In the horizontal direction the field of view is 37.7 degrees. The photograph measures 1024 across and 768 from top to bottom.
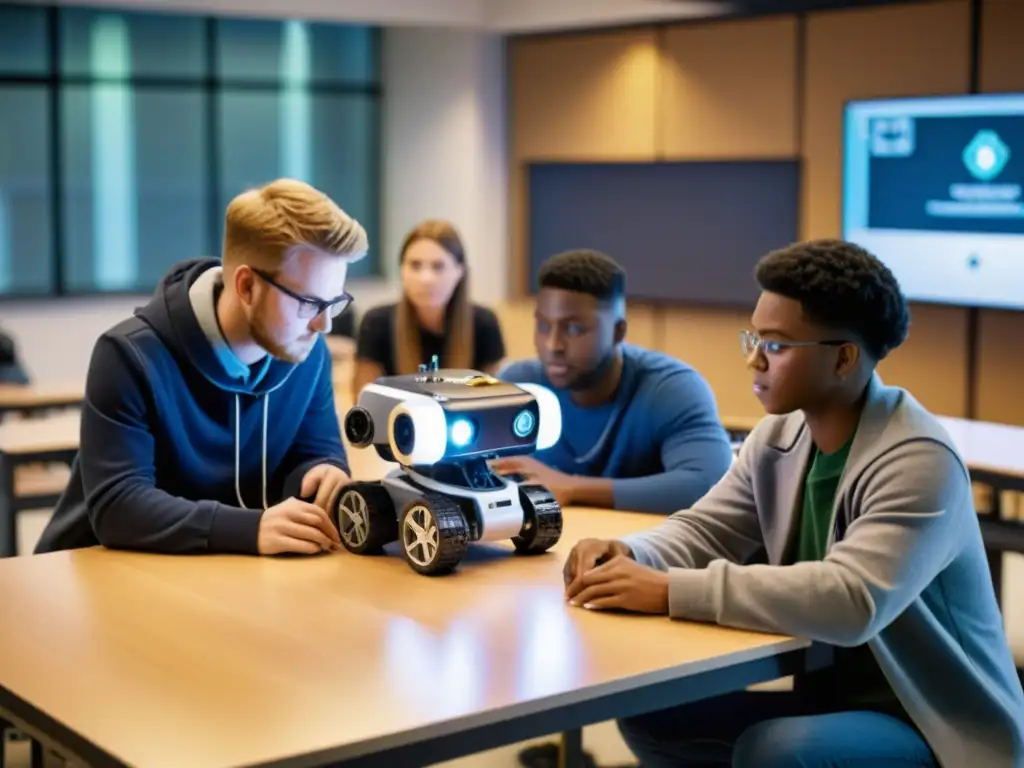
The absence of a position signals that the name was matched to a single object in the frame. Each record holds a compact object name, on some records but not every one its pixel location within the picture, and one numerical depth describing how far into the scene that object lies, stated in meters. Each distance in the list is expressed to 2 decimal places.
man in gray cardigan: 2.08
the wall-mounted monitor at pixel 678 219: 7.71
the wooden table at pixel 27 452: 4.14
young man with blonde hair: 2.54
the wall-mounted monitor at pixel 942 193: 6.50
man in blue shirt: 3.06
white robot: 2.38
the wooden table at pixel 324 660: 1.74
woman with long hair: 4.72
